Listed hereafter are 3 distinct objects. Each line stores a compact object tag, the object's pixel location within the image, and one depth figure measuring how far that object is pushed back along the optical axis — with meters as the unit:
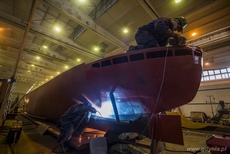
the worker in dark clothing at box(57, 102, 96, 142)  3.77
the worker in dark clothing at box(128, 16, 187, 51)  3.78
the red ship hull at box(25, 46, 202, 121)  3.32
